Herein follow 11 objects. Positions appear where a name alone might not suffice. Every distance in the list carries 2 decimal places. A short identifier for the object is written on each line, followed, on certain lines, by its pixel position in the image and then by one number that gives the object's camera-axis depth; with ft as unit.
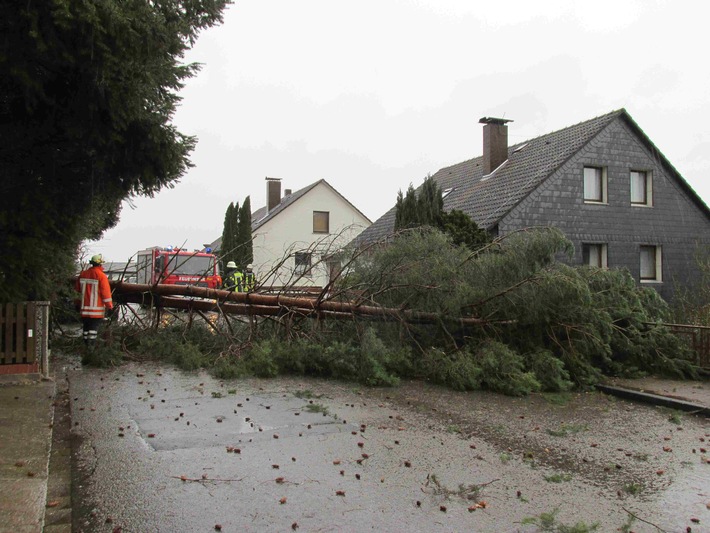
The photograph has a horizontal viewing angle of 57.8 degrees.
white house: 130.31
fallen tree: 34.65
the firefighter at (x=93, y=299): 34.81
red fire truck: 54.71
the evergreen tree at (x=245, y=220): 114.83
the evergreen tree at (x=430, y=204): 52.85
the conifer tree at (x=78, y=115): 22.44
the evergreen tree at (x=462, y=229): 49.37
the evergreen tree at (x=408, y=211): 53.52
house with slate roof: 67.36
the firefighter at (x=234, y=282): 37.88
